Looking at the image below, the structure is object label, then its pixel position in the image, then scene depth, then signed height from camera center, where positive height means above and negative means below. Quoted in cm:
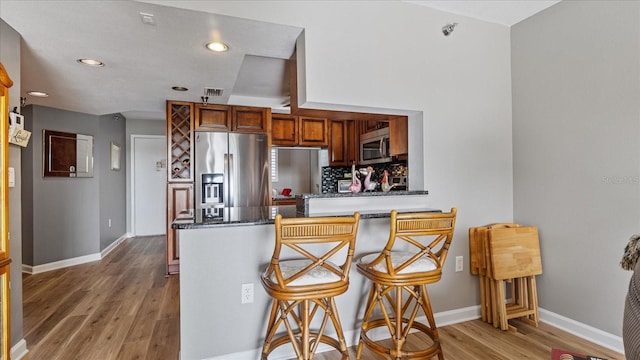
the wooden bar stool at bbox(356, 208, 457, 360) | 172 -50
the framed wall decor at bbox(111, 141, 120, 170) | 527 +45
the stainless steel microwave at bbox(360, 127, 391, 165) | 388 +43
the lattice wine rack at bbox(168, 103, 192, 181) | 407 +51
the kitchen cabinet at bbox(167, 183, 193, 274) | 397 -24
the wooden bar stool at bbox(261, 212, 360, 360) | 152 -47
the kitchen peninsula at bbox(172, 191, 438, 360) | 188 -59
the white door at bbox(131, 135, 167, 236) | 614 +0
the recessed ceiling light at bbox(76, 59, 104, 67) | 263 +99
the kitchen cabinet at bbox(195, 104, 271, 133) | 411 +82
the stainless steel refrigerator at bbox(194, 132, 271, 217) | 406 +15
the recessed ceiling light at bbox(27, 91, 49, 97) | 345 +96
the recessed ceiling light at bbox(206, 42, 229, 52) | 237 +99
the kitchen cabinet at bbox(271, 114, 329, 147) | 459 +72
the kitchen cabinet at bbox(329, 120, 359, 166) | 482 +56
